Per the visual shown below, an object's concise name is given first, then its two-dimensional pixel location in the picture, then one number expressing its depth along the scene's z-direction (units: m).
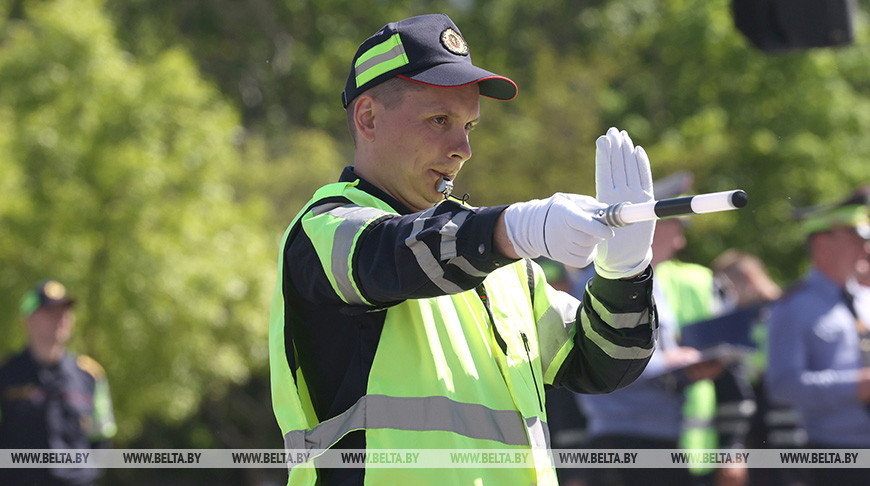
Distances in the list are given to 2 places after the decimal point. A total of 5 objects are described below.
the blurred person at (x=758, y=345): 15.52
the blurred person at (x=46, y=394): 16.37
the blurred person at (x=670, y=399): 13.95
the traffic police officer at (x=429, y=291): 4.69
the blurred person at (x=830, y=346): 13.56
